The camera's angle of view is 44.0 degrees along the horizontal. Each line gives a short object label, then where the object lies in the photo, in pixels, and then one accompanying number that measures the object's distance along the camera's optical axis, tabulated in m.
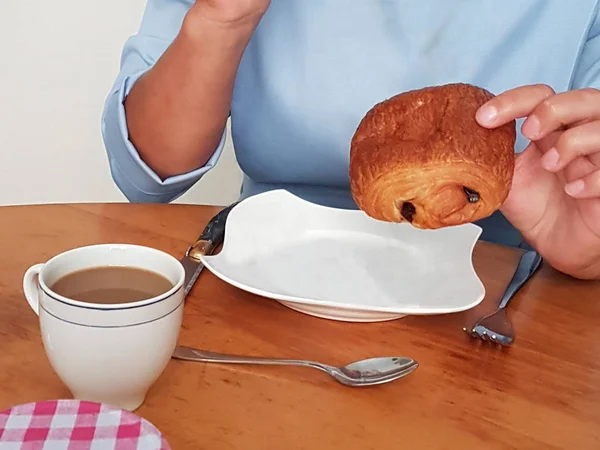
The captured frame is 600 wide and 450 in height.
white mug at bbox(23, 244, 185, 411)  0.50
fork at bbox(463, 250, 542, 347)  0.69
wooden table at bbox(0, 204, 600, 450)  0.55
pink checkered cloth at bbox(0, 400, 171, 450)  0.41
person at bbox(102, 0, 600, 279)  0.94
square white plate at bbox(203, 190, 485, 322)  0.71
